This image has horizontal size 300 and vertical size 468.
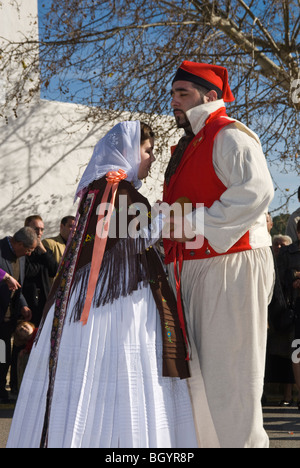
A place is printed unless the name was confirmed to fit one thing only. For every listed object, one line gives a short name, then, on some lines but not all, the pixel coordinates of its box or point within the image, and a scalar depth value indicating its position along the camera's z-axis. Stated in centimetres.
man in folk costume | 322
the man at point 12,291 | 691
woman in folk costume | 307
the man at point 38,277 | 739
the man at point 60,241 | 779
